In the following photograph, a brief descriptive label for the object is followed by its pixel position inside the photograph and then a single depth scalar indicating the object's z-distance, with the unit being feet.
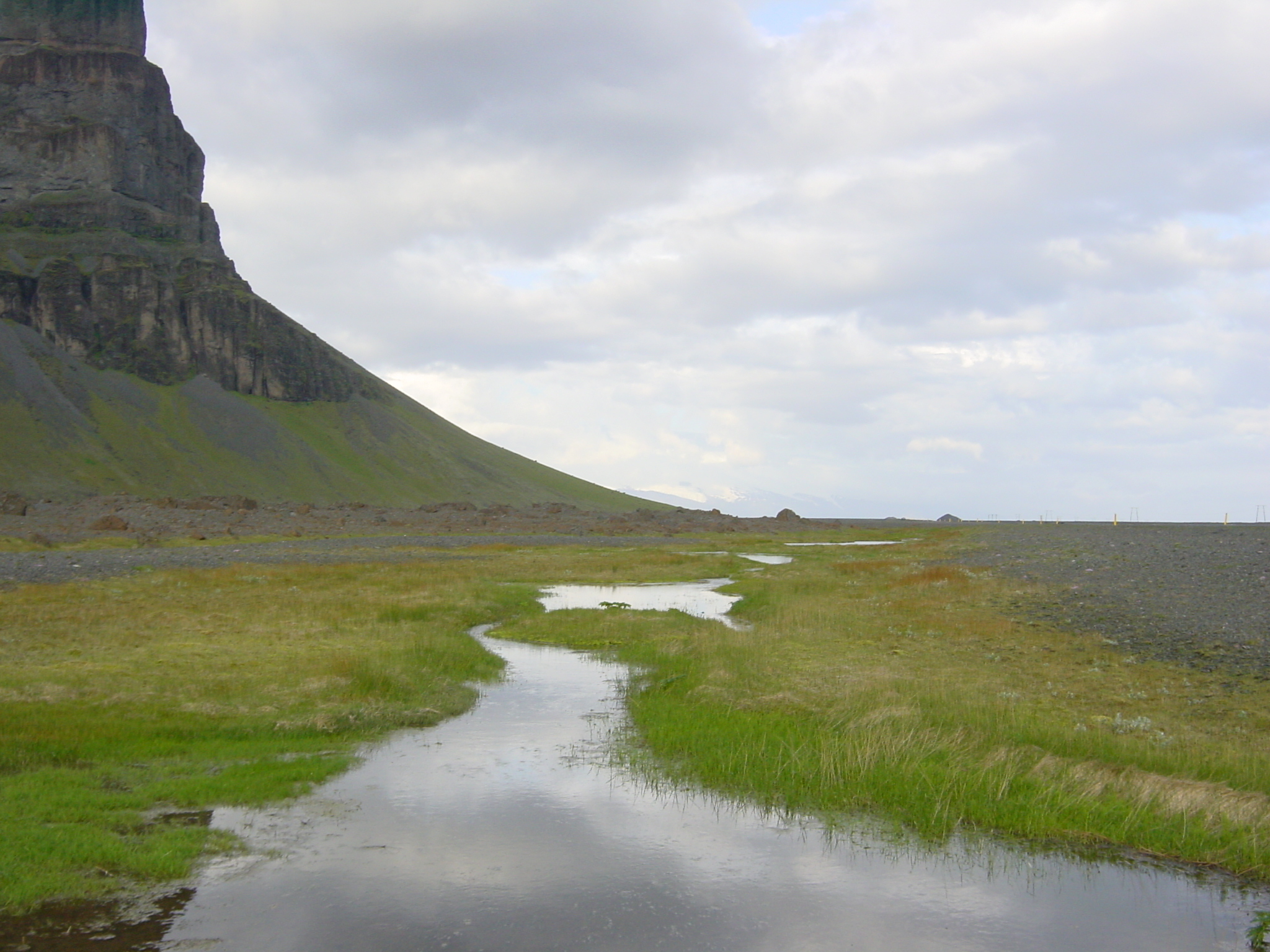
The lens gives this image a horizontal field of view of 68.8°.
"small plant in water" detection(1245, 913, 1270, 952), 35.96
